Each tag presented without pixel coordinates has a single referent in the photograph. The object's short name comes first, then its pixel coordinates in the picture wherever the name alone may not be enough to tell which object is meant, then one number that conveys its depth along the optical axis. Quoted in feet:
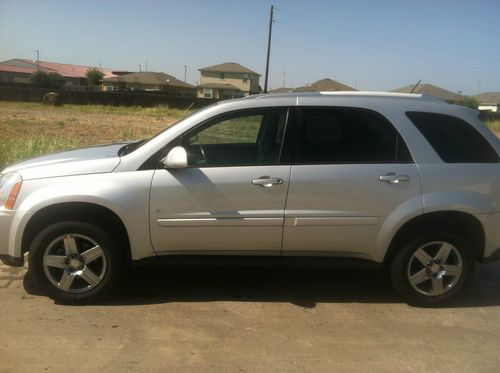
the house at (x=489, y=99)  282.56
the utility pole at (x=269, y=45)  134.82
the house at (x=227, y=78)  286.05
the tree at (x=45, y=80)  241.55
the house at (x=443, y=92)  134.29
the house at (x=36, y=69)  277.44
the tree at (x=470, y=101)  177.43
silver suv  13.39
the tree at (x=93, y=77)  299.99
